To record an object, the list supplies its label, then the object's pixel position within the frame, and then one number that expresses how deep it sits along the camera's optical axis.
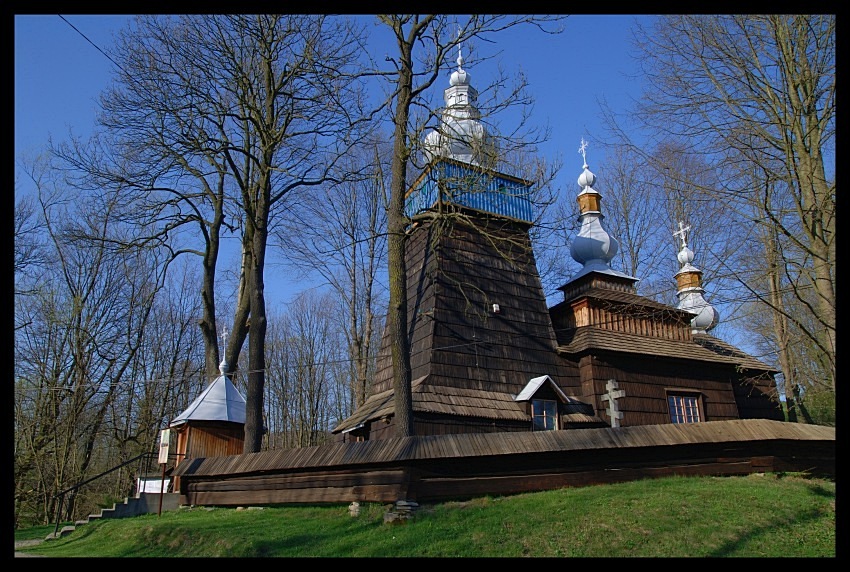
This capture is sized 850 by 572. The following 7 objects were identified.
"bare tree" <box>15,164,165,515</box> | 20.98
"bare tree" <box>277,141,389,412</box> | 22.30
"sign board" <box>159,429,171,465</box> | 13.27
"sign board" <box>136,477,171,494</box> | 15.05
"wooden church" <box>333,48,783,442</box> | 14.57
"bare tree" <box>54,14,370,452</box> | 14.80
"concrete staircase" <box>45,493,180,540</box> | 13.48
